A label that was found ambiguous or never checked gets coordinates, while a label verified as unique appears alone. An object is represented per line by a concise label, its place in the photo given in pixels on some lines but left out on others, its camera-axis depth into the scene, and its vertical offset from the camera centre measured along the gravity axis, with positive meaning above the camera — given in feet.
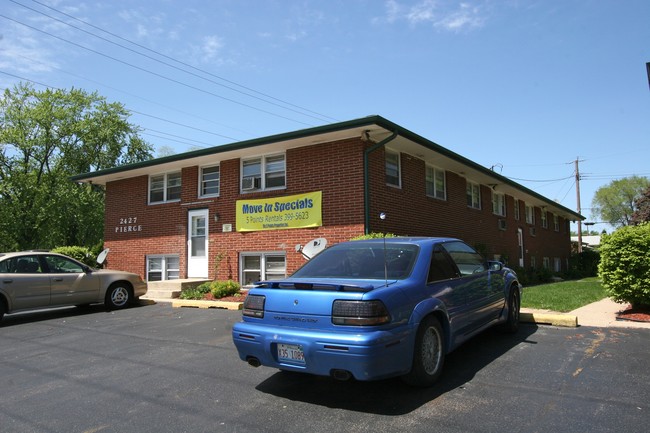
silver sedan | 30.22 -1.77
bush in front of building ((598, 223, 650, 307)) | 26.02 -0.65
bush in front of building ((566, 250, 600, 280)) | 88.02 -1.84
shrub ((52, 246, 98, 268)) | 54.65 +0.62
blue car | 12.66 -1.77
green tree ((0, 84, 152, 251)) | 102.58 +21.89
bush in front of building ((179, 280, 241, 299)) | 38.06 -2.83
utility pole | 128.31 +18.01
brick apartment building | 37.14 +5.70
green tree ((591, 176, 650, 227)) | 246.68 +31.04
